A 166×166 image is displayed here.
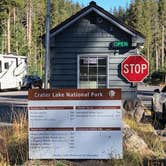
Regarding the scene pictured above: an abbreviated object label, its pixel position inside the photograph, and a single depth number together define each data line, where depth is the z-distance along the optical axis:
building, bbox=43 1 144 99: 21.45
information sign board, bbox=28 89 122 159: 8.55
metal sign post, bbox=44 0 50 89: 12.28
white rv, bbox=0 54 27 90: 40.59
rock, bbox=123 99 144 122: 17.38
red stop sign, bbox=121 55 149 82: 14.07
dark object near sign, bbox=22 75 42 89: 46.00
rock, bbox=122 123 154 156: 9.61
